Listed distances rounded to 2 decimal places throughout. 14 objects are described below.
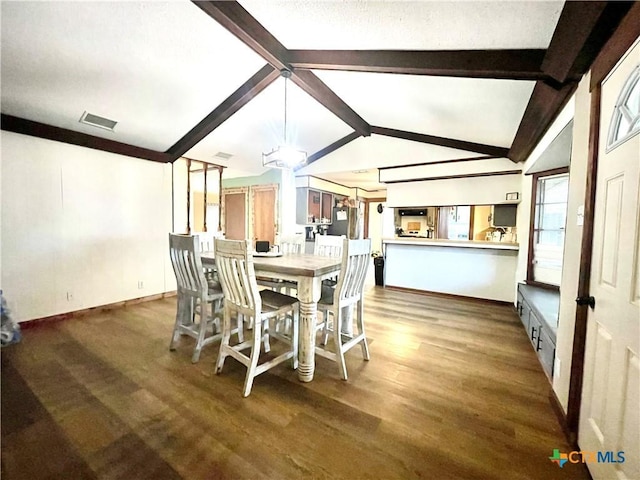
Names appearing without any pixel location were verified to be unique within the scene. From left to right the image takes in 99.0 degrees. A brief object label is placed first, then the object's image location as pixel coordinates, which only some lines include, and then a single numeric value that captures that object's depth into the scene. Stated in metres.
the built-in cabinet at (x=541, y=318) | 2.12
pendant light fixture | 2.76
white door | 1.05
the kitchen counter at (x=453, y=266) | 4.18
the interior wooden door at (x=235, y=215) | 6.56
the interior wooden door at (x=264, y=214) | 6.04
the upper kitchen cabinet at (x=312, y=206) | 5.89
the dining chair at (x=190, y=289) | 2.36
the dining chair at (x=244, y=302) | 1.94
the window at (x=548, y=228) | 3.36
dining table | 2.08
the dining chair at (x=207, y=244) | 3.10
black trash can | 5.42
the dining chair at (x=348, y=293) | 2.11
